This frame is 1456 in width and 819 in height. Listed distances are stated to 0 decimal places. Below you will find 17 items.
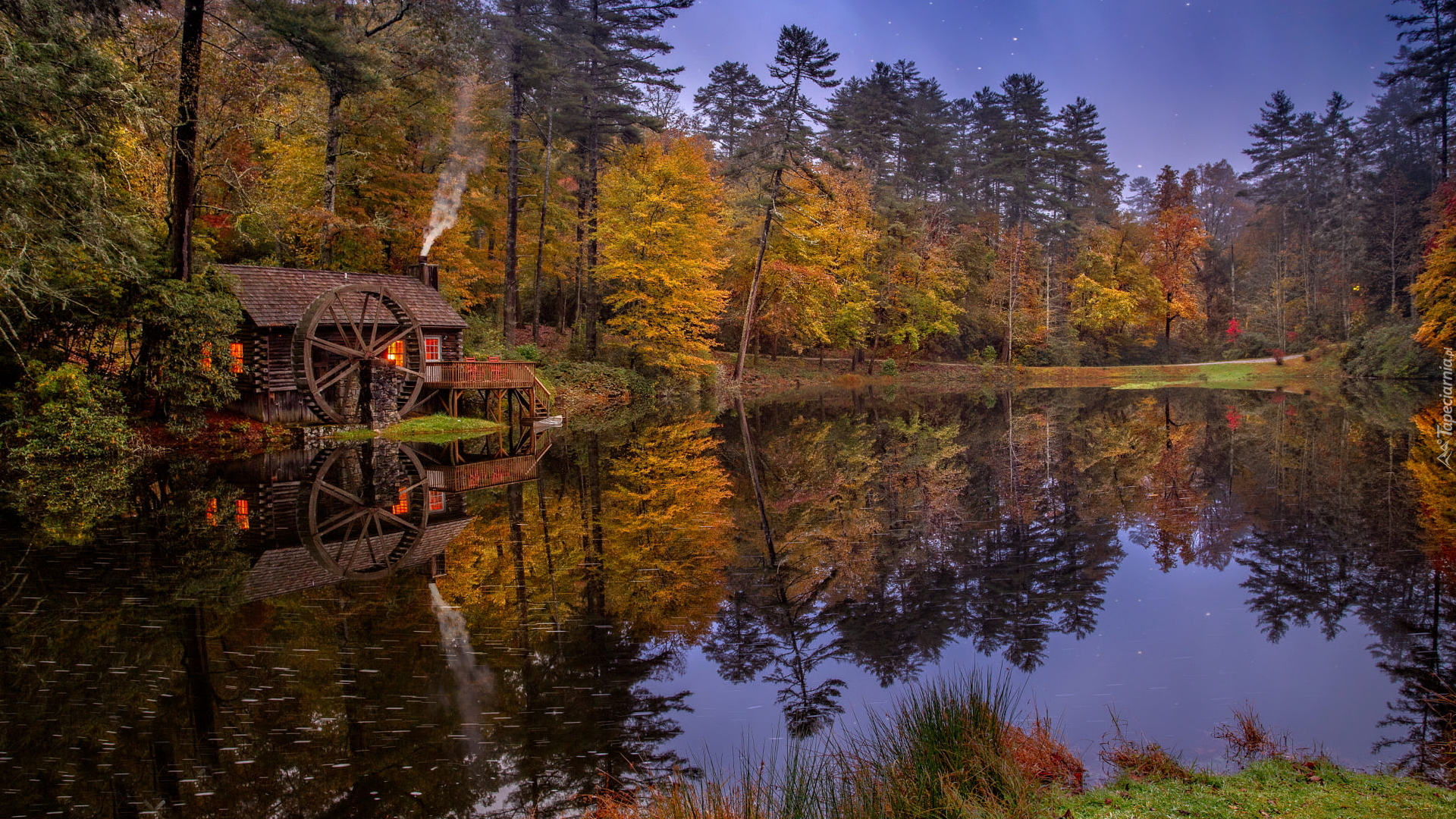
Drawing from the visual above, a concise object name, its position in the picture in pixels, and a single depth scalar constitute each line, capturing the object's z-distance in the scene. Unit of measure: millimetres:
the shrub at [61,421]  15969
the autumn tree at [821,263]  36750
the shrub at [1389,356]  36625
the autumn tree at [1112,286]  48531
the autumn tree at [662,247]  30219
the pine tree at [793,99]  32000
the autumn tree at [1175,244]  49000
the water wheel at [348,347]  20375
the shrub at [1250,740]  5250
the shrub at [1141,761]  4836
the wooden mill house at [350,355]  20516
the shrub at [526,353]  28062
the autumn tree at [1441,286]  31500
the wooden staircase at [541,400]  23750
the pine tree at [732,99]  54250
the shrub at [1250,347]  49625
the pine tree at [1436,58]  36469
